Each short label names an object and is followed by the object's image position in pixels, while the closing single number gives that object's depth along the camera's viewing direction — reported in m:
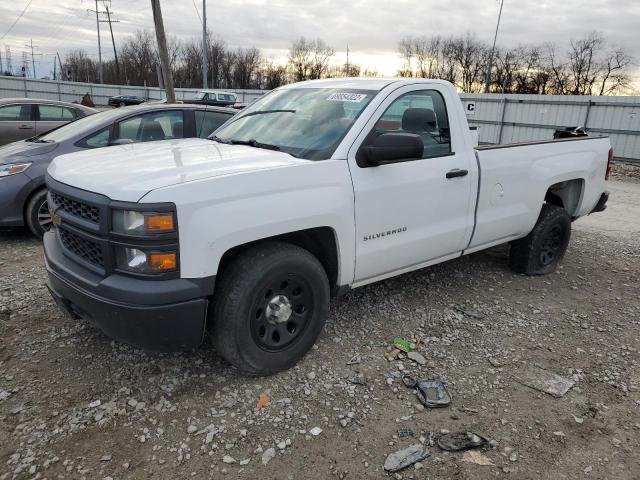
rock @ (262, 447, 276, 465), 2.62
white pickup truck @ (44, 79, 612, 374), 2.67
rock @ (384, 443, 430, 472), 2.60
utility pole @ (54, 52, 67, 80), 88.82
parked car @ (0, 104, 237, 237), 5.68
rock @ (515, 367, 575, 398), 3.33
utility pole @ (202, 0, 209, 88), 27.00
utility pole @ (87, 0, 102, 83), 57.69
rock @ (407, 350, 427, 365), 3.58
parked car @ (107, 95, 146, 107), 37.03
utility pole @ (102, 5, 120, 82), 64.12
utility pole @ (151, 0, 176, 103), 14.62
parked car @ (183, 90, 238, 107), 29.06
